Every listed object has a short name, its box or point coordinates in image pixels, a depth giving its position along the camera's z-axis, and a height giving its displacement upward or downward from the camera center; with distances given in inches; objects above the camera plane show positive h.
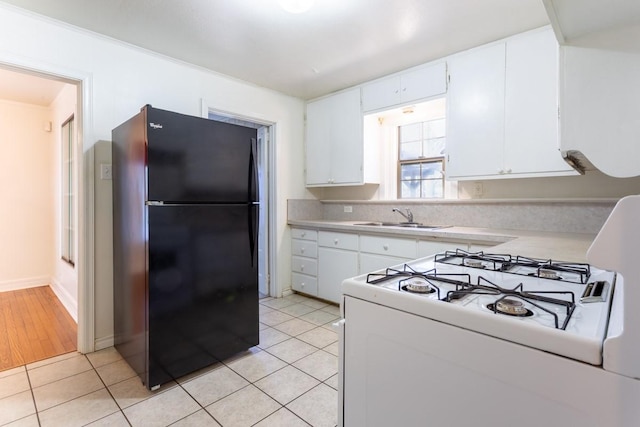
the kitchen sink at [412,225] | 115.6 -7.2
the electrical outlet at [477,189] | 112.4 +6.0
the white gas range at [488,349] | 20.7 -11.4
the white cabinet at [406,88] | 109.7 +44.3
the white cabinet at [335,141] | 134.7 +29.4
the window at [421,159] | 127.8 +19.7
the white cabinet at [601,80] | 39.9 +17.2
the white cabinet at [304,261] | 139.5 -24.7
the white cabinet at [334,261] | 124.5 -22.2
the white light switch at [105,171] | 96.3 +10.8
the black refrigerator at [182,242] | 74.5 -9.2
